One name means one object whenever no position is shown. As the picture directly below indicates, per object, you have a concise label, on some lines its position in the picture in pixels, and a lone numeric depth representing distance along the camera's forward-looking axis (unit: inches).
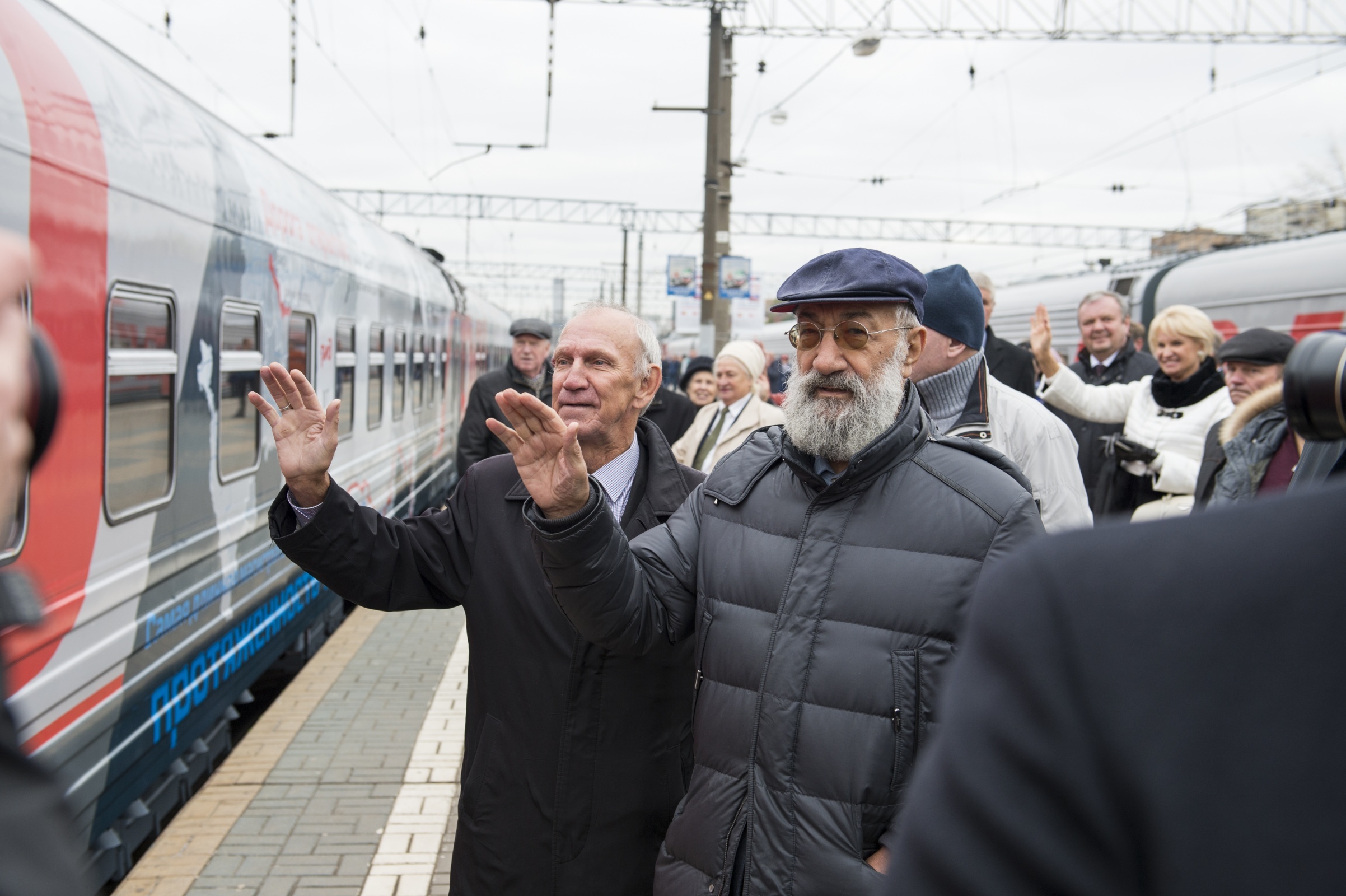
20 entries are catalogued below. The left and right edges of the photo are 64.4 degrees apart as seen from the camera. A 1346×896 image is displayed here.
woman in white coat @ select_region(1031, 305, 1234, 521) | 177.0
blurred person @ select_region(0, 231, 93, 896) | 24.3
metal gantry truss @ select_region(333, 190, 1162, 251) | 1578.5
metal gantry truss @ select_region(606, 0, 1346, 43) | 568.4
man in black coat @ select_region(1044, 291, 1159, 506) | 235.0
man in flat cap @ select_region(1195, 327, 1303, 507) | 124.8
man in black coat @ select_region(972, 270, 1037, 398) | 196.2
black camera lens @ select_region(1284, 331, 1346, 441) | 31.7
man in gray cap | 290.2
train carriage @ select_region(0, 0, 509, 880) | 132.6
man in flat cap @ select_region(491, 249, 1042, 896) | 73.3
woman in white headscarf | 233.8
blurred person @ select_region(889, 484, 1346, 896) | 23.6
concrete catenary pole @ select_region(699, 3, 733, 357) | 515.8
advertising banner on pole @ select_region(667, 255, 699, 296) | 710.5
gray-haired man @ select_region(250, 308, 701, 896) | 94.0
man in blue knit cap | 122.1
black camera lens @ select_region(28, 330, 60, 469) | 26.1
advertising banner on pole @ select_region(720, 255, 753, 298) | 577.0
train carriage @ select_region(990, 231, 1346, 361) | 387.2
